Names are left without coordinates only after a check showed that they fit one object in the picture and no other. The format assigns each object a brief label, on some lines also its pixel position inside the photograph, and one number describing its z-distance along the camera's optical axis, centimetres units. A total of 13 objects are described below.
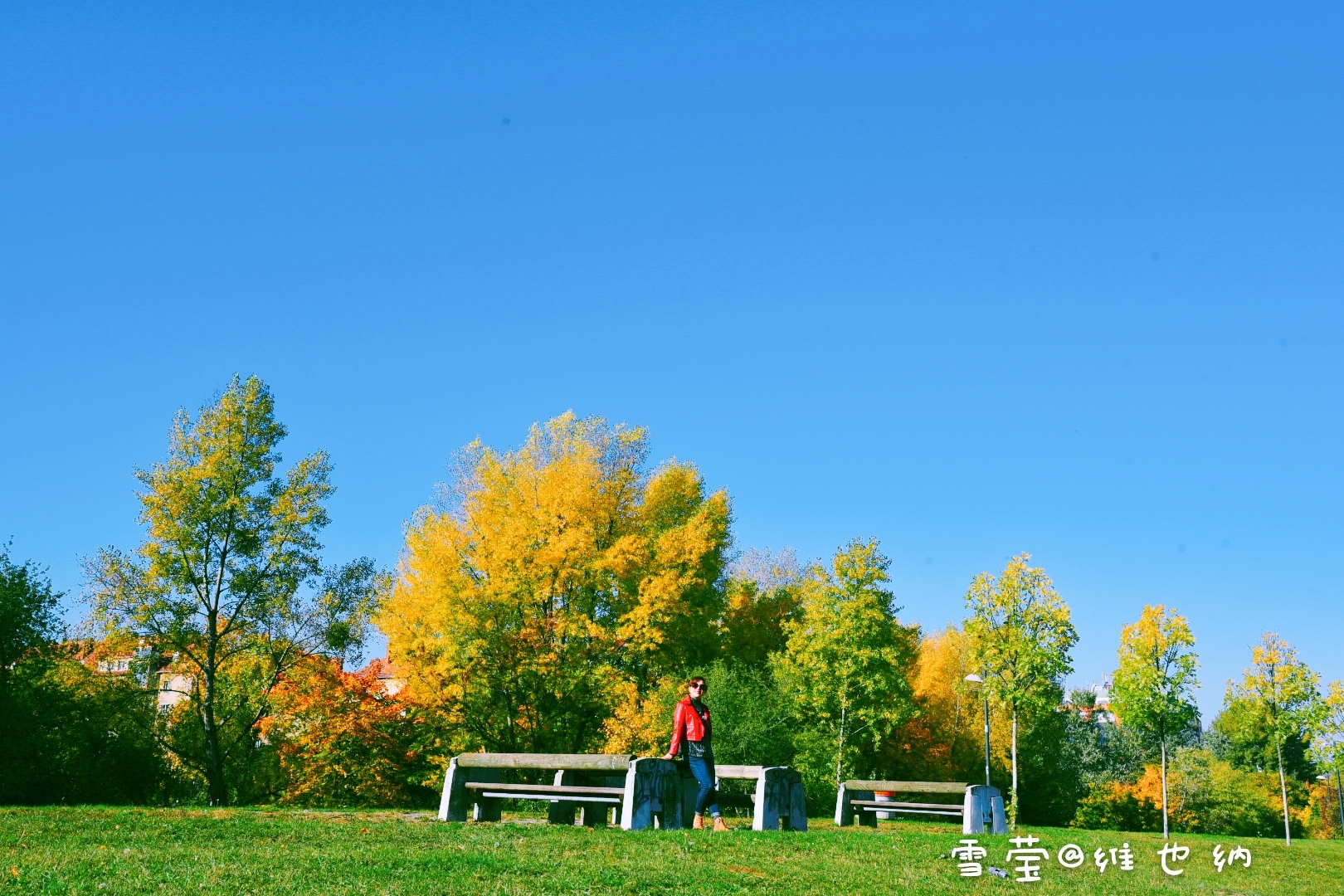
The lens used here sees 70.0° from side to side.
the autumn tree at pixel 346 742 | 3009
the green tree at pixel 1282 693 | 2886
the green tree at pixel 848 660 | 3703
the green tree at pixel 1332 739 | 3002
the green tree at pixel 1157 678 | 2703
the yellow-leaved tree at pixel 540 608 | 3036
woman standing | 1180
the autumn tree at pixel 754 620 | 4219
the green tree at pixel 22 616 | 3212
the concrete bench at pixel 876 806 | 1548
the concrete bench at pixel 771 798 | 1203
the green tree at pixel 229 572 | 2831
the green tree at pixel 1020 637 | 3048
